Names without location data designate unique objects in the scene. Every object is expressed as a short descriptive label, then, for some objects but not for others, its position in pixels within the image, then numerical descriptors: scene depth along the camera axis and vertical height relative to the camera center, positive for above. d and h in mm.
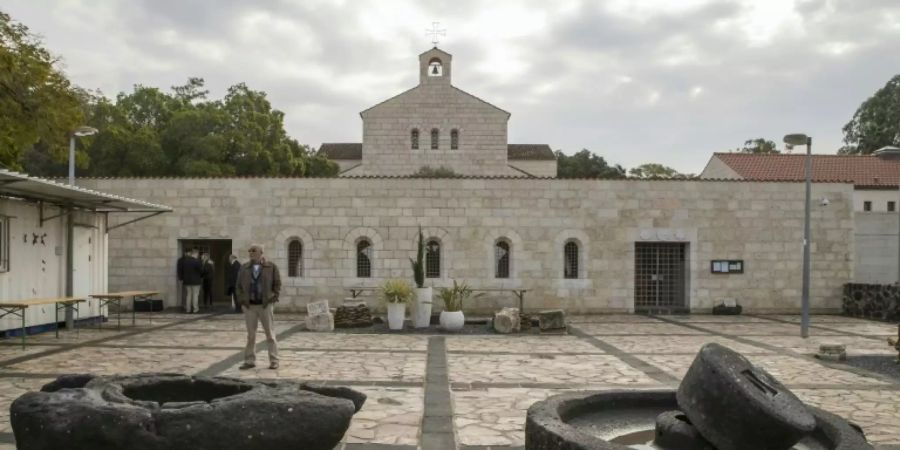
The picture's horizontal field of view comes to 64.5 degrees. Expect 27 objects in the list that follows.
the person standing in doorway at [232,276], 19297 -1063
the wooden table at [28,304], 12039 -1229
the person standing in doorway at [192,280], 19328 -1170
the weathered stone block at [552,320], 15570 -1812
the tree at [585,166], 67062 +6838
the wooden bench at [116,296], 15188 -1285
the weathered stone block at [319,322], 15555 -1854
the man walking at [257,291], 9906 -759
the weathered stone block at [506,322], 15367 -1826
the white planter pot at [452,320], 15523 -1803
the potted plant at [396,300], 15695 -1387
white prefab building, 13391 -94
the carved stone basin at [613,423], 4281 -1324
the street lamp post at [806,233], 14535 +94
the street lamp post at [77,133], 15881 +2328
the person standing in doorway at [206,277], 20672 -1187
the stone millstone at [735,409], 4238 -1052
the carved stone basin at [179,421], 4234 -1122
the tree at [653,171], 72312 +6832
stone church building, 20047 +52
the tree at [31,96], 11570 +2387
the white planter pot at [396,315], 15680 -1714
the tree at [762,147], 69562 +9041
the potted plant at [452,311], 15531 -1618
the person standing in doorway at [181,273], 19656 -1018
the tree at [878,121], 57781 +9823
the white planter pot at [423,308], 16039 -1592
